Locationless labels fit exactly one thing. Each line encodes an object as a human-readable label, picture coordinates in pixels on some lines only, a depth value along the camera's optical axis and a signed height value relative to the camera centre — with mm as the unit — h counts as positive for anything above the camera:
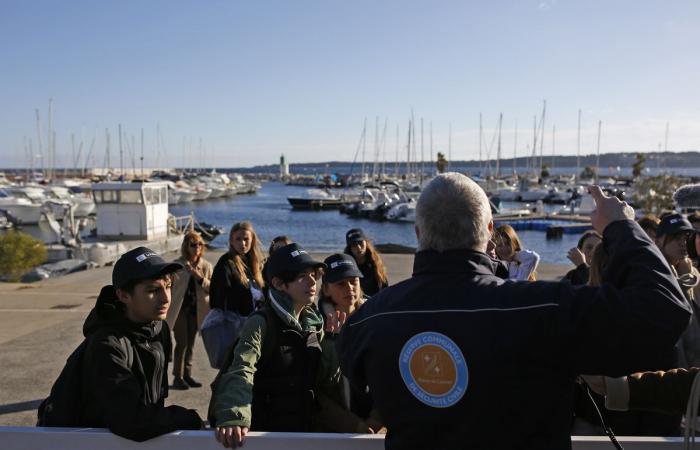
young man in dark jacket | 2424 -855
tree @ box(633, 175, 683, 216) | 37562 -1650
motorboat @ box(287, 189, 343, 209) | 71062 -4810
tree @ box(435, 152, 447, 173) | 88188 +275
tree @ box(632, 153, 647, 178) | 81681 +482
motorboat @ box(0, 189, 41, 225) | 40344 -3704
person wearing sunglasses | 6098 -1543
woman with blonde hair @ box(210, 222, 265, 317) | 5449 -1106
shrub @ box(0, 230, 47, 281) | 16344 -2813
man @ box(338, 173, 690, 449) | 1618 -476
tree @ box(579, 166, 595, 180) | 104762 -1572
